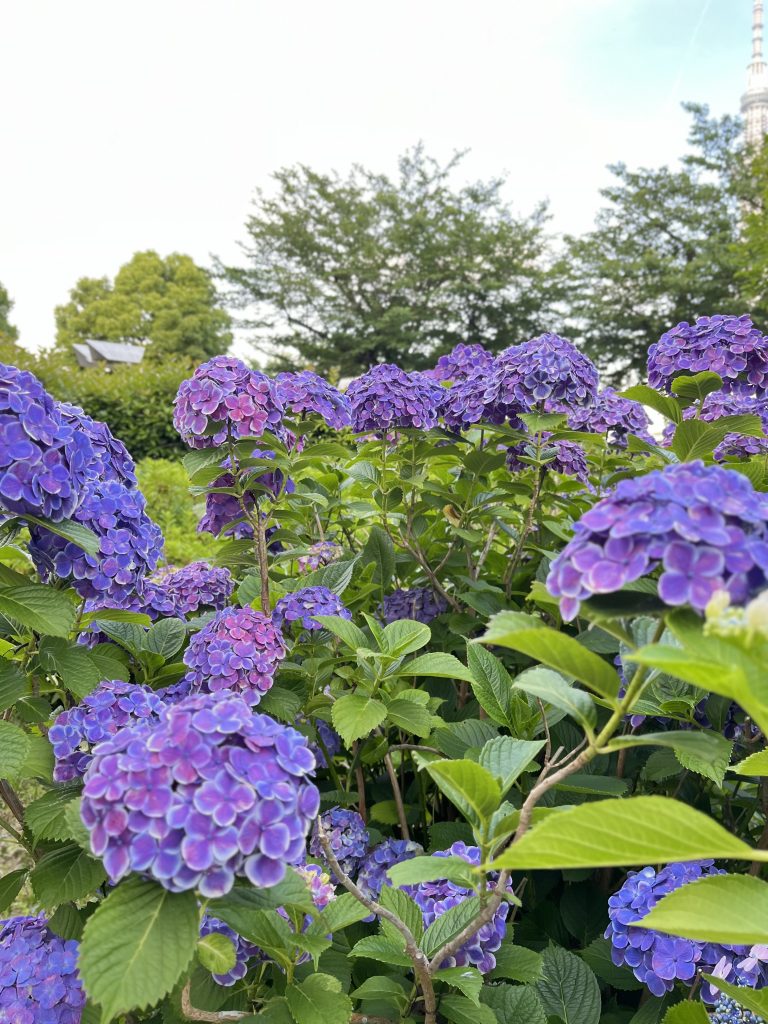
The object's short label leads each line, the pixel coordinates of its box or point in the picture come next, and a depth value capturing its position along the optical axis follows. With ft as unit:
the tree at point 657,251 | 86.94
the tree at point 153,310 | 134.92
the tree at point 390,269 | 95.91
